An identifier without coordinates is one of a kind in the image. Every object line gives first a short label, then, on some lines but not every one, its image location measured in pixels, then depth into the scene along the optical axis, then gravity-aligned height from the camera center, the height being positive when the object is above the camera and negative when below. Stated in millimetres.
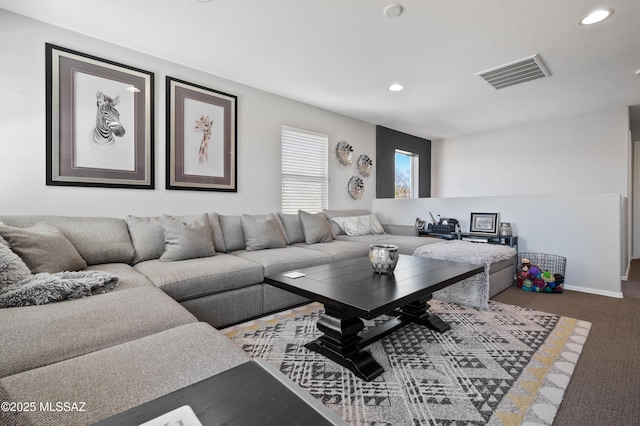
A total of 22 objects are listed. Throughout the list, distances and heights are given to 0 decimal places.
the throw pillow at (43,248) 1761 -259
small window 6023 +758
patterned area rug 1390 -932
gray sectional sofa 842 -490
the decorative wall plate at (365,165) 5098 +780
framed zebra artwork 2465 +771
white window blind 4121 +562
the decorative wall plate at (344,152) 4734 +929
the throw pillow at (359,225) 4281 -225
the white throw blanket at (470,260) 2734 -490
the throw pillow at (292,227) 3622 -225
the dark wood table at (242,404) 565 -405
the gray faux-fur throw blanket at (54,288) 1464 -426
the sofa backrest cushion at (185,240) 2510 -275
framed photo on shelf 4023 -180
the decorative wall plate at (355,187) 4961 +377
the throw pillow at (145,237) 2520 -253
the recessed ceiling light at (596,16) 2188 +1480
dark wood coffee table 1610 -483
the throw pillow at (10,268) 1505 -323
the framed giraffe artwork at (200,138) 3090 +779
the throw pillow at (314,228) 3650 -235
